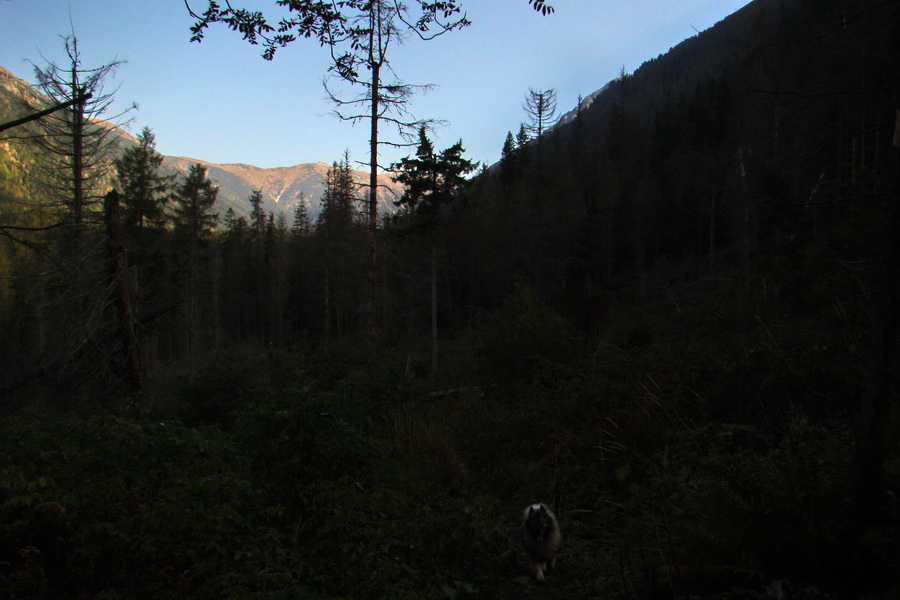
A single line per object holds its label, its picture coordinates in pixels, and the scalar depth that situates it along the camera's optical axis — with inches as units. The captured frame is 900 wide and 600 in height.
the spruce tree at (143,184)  1100.5
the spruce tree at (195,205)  1347.2
